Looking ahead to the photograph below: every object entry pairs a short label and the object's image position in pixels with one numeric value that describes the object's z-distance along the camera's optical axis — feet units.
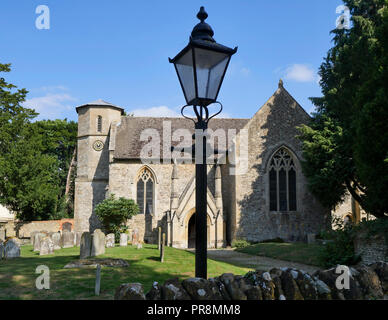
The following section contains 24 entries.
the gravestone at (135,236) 70.48
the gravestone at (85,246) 41.98
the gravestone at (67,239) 67.36
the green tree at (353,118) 45.42
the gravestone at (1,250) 46.99
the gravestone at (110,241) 67.26
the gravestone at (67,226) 99.30
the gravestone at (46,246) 52.48
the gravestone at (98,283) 24.96
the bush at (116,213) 81.56
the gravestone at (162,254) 42.56
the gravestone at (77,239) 72.95
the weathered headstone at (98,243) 44.11
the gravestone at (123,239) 68.70
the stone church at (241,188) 77.10
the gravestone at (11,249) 48.07
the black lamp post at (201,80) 13.57
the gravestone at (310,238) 71.46
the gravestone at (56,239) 63.36
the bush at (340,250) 42.70
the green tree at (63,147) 147.95
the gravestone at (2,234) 73.42
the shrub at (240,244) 73.89
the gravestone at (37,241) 60.78
